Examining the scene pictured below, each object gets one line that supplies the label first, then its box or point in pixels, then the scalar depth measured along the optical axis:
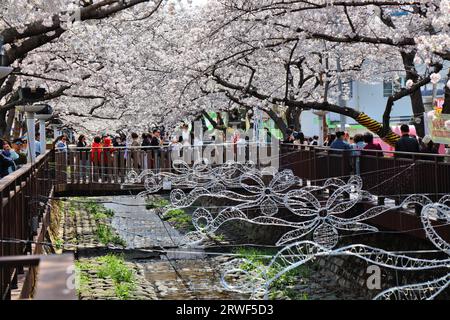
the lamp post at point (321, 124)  19.84
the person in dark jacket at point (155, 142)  23.99
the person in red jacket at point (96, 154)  22.23
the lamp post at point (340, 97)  20.83
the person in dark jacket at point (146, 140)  24.51
